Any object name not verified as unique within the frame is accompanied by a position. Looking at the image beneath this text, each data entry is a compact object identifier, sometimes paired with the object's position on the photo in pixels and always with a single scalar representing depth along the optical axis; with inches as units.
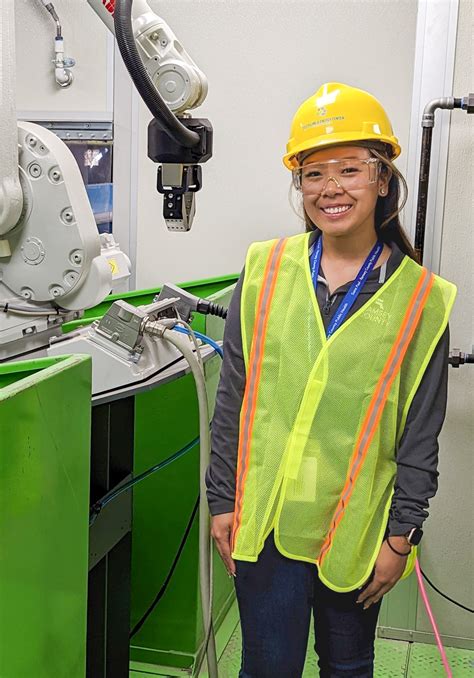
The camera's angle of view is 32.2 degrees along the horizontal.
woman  61.3
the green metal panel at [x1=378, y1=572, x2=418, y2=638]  103.0
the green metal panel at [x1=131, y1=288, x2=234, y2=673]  92.2
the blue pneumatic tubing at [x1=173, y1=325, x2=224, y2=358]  77.7
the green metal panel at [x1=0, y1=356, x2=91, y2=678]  46.6
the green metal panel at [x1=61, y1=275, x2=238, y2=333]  85.2
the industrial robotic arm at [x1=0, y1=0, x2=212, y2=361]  68.3
